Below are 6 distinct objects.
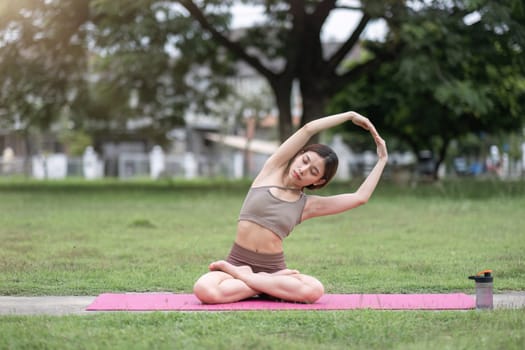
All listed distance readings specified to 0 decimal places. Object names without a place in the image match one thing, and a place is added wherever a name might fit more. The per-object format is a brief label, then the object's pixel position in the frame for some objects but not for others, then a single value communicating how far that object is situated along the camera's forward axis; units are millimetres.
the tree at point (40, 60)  25297
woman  6188
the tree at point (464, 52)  19406
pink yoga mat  6012
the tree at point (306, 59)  24984
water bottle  5812
